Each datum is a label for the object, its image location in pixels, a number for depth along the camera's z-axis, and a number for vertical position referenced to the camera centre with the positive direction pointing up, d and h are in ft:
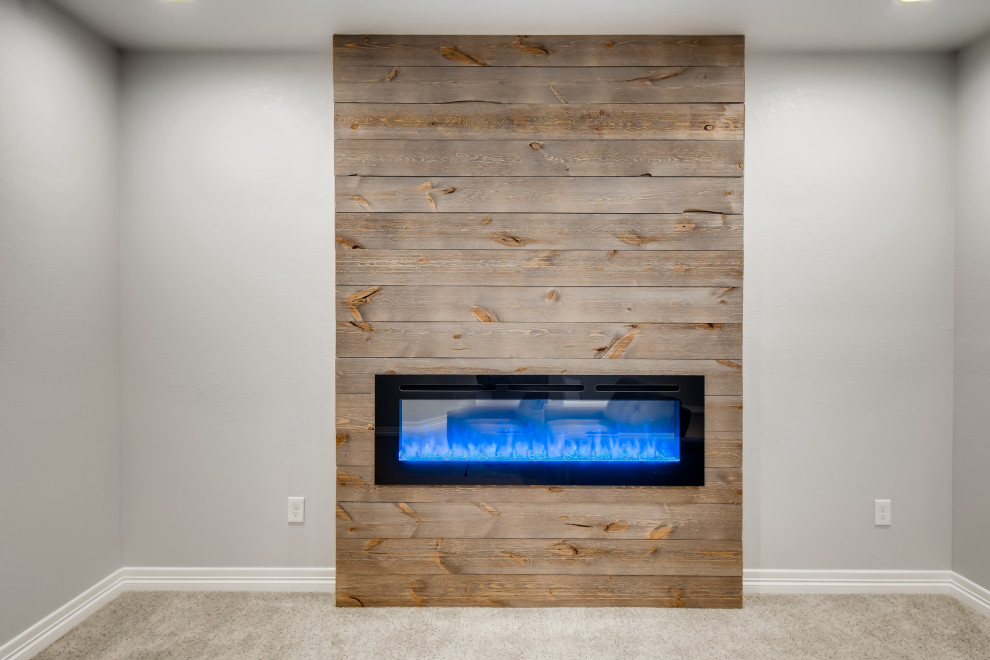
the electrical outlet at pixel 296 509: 8.89 -2.83
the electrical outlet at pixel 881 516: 8.82 -2.92
